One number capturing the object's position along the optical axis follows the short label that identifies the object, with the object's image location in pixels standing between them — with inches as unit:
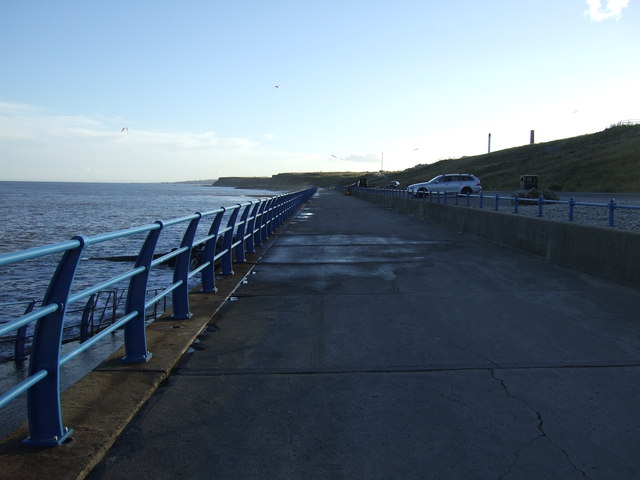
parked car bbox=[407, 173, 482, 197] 1721.2
